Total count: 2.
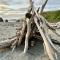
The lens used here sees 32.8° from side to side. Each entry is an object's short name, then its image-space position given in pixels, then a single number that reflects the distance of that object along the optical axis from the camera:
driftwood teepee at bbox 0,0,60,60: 2.28
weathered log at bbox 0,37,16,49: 2.41
